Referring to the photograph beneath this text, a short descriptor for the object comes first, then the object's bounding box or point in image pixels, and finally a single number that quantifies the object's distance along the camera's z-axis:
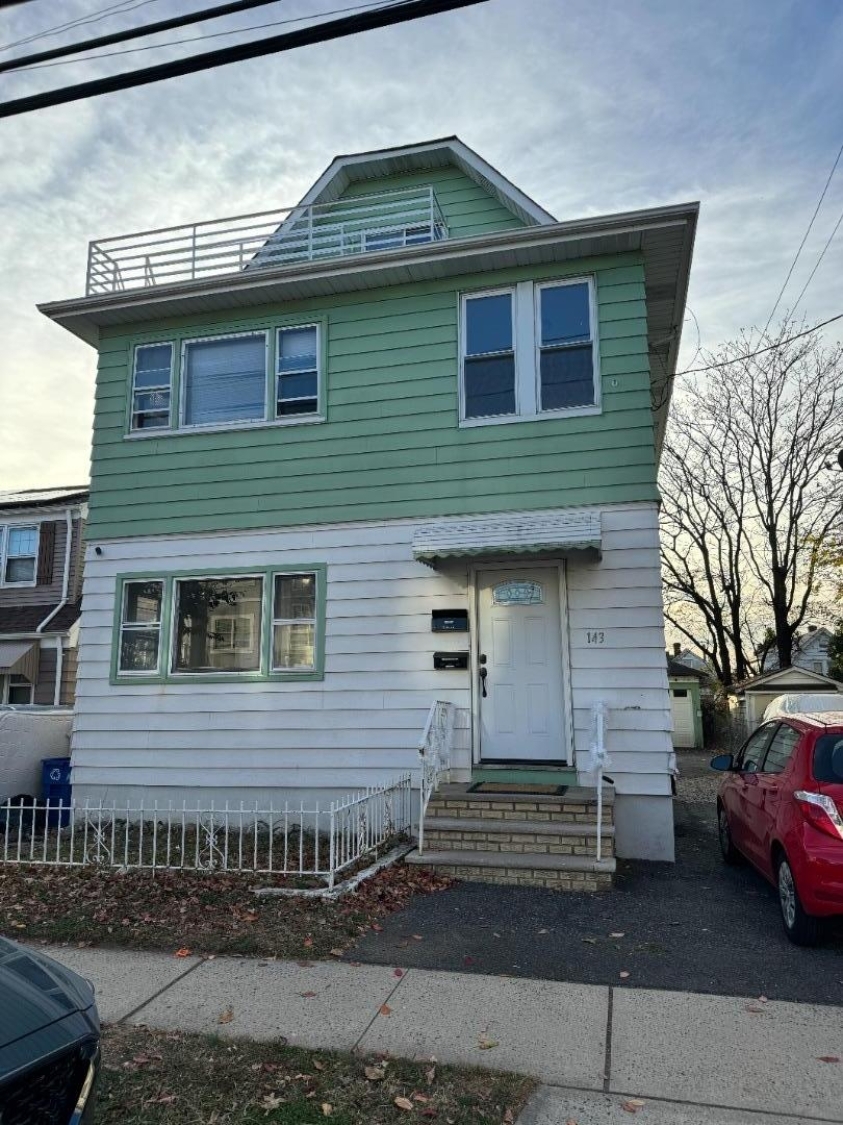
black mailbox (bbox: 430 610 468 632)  9.02
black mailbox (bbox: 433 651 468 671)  8.98
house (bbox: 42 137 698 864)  8.71
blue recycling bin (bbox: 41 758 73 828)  10.14
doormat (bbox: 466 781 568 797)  7.98
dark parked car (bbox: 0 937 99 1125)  2.40
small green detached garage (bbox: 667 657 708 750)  24.69
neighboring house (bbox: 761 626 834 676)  45.14
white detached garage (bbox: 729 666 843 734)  21.69
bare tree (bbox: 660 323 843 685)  25.17
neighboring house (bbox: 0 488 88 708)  18.14
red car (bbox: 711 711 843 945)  5.15
